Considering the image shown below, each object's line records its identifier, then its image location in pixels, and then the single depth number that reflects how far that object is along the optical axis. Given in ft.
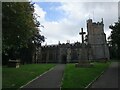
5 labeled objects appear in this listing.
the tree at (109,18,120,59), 43.92
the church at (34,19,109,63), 96.50
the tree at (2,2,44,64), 29.31
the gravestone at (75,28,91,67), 44.06
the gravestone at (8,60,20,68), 42.64
